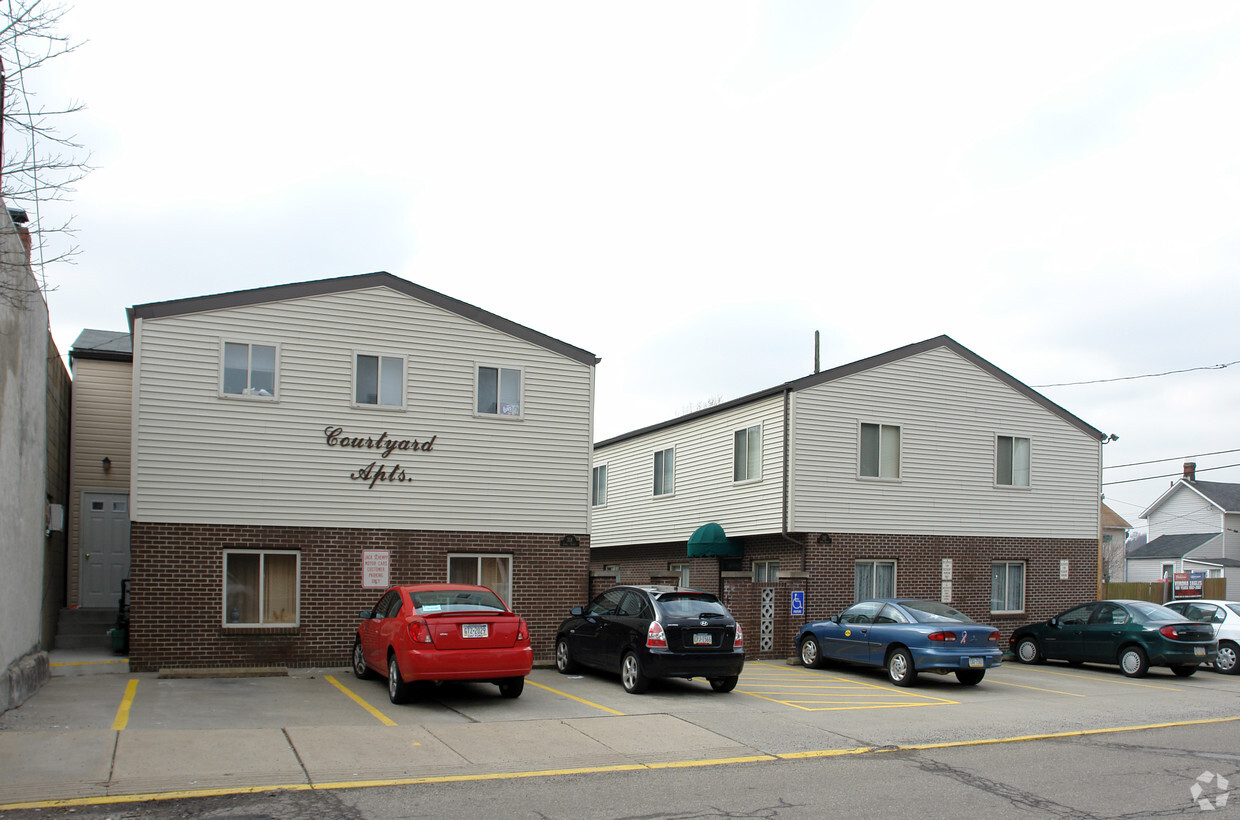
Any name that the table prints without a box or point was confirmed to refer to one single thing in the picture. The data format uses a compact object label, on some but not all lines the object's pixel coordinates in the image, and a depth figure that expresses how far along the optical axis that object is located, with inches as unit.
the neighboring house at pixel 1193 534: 1961.1
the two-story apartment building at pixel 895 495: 861.2
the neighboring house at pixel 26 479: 456.1
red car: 493.4
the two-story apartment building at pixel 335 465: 641.0
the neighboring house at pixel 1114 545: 2603.3
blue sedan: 638.5
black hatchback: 560.7
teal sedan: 737.6
